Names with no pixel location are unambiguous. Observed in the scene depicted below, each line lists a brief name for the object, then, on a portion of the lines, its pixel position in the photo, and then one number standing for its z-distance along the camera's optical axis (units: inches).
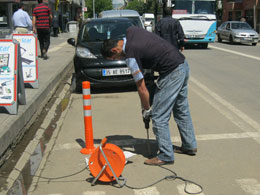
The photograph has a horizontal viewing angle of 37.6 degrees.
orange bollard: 186.1
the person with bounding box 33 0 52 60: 485.1
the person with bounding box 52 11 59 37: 1183.6
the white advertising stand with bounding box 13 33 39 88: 313.1
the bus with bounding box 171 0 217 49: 772.0
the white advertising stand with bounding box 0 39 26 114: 225.9
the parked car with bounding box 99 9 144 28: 620.6
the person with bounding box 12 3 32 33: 466.3
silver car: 917.2
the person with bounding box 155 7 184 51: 362.9
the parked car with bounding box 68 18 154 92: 326.0
